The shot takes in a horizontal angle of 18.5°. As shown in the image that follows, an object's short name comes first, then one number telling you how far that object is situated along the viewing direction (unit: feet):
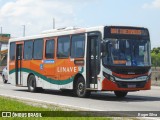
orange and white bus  63.67
